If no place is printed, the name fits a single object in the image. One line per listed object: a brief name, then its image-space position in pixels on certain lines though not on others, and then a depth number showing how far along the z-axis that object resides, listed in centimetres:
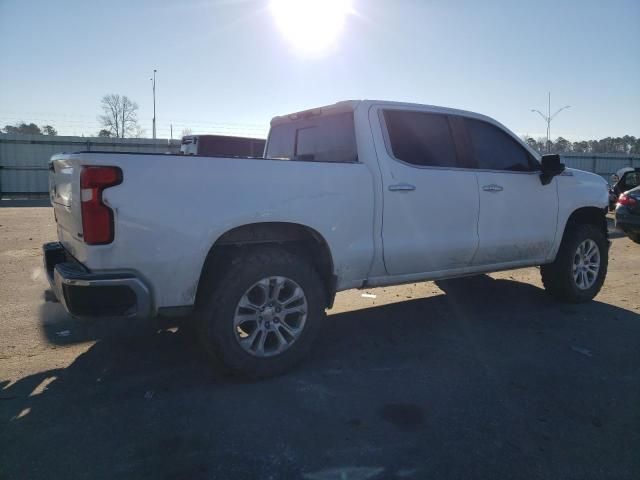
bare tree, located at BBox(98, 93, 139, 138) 4994
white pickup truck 287
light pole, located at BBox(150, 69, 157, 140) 4284
